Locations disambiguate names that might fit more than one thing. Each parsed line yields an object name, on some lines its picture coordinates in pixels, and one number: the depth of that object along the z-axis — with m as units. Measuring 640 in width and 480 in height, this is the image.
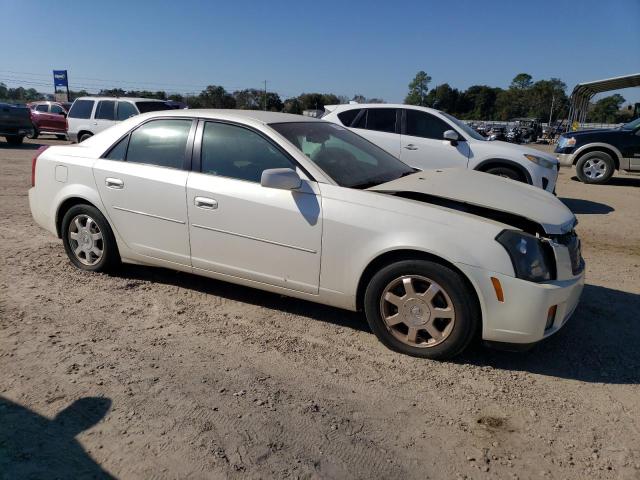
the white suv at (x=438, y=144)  8.20
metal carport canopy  24.74
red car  21.96
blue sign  40.75
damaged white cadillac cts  3.16
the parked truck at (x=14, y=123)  18.11
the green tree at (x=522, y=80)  121.50
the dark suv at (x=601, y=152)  11.94
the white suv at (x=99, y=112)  13.63
